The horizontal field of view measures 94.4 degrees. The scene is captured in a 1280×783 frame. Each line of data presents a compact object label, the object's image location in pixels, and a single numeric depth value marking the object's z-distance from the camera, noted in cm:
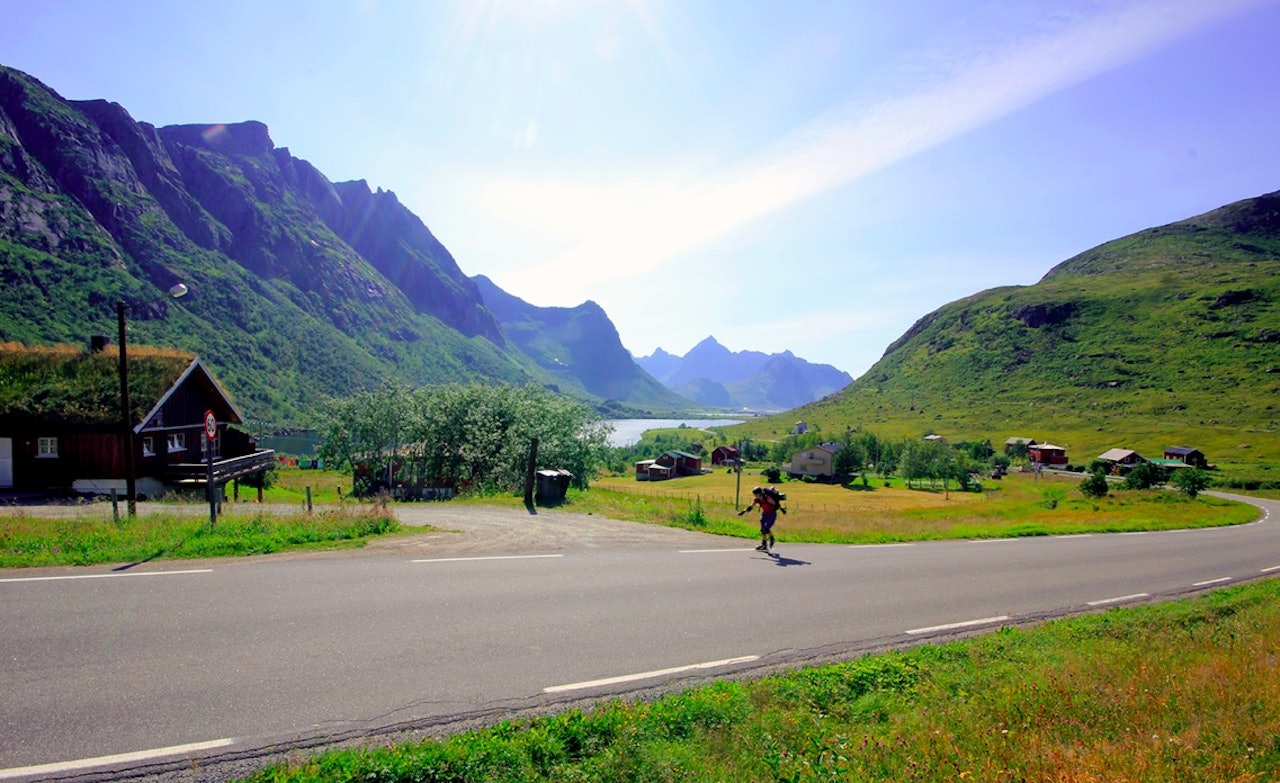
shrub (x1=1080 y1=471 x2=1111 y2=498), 4303
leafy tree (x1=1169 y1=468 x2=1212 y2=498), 4366
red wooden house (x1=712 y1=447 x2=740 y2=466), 13808
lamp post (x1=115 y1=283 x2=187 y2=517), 1708
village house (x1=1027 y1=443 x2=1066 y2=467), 10938
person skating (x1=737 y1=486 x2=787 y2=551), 1491
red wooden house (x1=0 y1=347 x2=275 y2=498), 2769
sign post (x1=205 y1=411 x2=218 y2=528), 1352
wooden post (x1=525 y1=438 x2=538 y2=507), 2136
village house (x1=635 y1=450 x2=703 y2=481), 11944
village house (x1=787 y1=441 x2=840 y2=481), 11446
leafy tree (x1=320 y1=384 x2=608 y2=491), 3203
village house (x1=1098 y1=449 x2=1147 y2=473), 9362
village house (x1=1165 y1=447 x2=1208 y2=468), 9188
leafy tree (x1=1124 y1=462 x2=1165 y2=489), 5038
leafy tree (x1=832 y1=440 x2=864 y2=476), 11094
